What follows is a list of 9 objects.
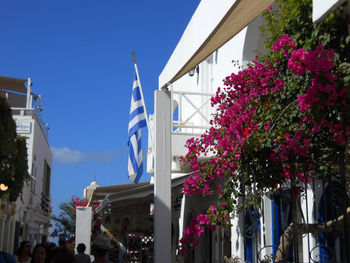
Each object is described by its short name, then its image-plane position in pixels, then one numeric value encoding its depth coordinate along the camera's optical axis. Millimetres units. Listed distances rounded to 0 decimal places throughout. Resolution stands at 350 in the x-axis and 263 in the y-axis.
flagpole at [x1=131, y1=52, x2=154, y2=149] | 11695
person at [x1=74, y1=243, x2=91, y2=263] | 7719
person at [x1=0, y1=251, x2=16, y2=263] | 5585
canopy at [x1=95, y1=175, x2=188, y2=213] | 10648
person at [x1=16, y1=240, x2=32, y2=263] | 7076
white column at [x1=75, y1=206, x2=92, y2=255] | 13836
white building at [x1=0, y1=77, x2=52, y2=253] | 19938
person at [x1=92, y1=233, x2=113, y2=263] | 4273
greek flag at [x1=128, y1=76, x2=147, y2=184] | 11797
